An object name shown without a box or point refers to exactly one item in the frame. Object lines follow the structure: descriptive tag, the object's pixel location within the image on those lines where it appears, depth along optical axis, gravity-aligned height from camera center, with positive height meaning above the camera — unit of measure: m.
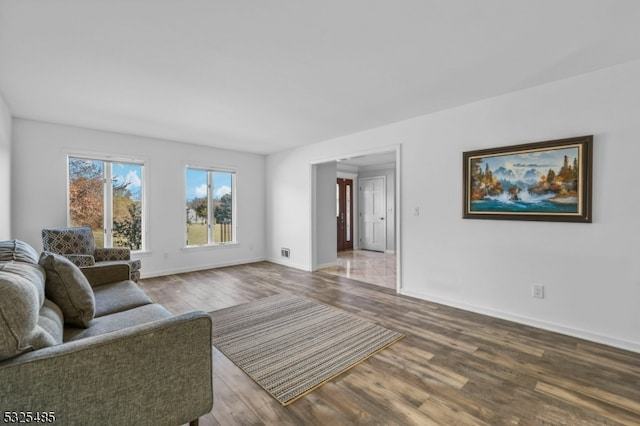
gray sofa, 1.03 -0.62
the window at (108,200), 4.40 +0.18
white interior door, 8.09 -0.09
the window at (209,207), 5.53 +0.08
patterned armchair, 3.60 -0.45
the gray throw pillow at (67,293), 1.75 -0.49
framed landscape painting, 2.64 +0.29
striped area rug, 2.07 -1.17
